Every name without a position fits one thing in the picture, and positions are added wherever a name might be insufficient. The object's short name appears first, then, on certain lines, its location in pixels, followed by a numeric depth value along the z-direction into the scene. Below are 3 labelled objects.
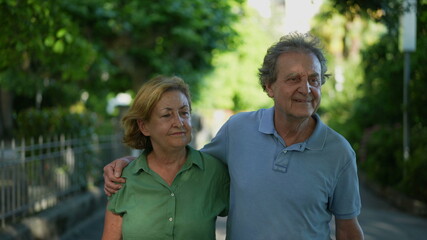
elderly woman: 3.15
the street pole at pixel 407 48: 11.75
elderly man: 3.00
